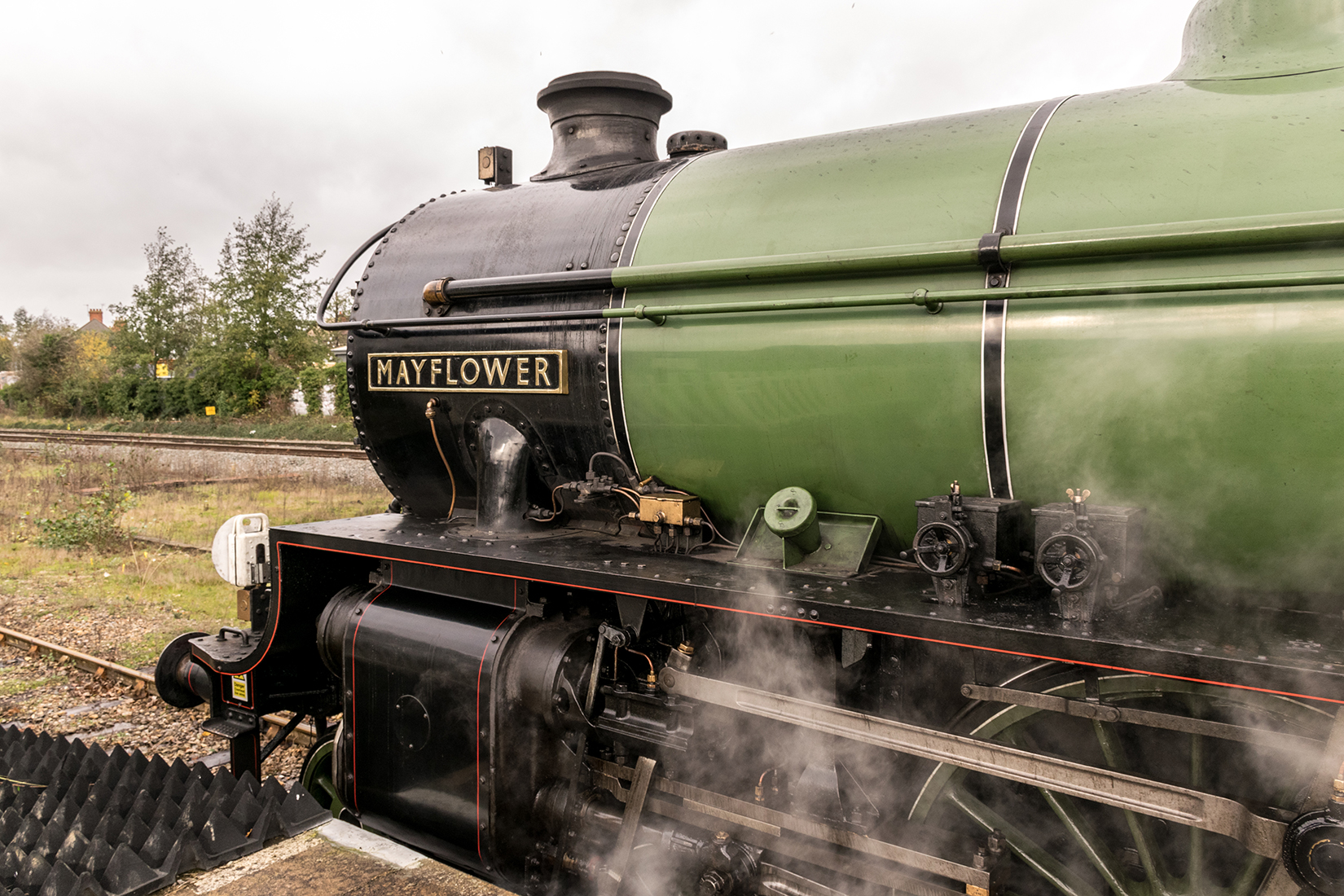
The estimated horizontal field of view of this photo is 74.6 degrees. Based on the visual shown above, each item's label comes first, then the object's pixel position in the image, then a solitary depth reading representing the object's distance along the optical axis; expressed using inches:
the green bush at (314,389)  981.2
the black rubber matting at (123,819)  109.0
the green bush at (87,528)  374.6
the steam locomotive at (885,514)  80.3
